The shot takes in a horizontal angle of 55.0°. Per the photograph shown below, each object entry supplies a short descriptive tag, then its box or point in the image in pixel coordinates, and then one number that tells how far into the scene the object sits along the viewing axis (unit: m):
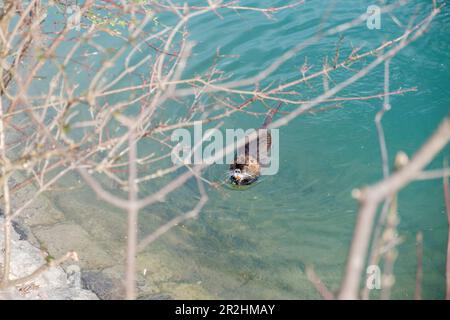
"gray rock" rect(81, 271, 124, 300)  4.38
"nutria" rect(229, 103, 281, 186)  6.68
